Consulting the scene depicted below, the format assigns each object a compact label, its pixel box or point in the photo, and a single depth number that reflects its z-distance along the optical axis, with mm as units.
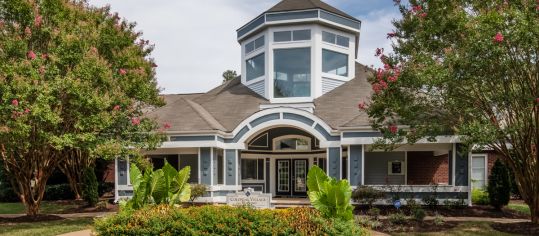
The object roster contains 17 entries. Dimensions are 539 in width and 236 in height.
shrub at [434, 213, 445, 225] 14516
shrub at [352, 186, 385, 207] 18341
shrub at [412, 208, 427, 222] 15062
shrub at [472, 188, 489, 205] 20253
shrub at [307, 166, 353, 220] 9602
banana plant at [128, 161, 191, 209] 11031
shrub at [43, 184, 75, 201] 25016
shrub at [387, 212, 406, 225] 14883
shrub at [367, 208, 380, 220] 16484
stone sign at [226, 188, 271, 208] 16447
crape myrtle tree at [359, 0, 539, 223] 12039
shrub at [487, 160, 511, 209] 18234
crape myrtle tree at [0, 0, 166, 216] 13180
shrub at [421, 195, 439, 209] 18484
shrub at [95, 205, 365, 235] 8859
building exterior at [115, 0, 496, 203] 19812
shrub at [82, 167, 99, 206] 20875
